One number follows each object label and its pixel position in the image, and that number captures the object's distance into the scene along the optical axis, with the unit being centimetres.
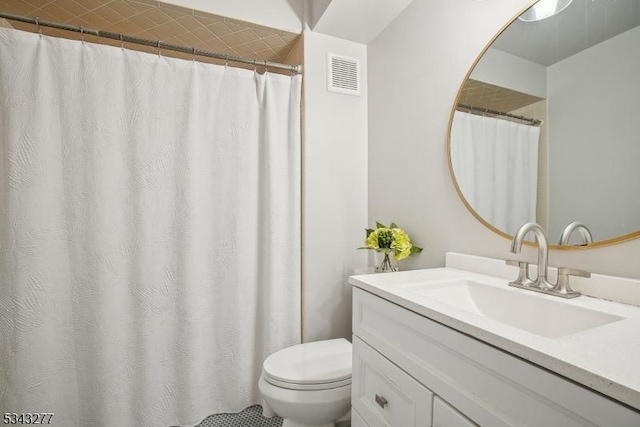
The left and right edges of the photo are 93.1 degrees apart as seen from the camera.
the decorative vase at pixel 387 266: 147
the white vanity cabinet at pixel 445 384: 46
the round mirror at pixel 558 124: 80
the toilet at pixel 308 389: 119
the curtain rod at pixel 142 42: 133
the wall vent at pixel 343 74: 179
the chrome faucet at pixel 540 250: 86
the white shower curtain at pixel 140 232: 132
